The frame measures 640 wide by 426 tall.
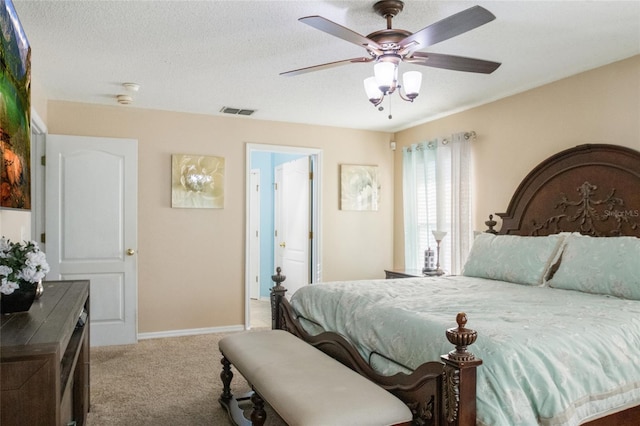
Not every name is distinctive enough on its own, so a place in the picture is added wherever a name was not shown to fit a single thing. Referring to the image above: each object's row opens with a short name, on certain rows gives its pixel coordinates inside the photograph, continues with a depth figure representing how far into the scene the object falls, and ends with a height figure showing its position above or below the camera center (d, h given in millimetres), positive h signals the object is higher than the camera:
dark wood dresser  1324 -443
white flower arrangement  1764 -210
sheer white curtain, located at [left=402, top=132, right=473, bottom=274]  4676 +155
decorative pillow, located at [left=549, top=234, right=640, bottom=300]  2717 -338
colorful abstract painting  1993 +490
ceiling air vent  4809 +1082
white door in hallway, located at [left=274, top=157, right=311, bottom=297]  5836 -113
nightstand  4709 -631
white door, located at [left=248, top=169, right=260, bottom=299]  7113 -319
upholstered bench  1820 -777
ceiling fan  2071 +848
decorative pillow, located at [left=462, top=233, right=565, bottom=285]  3297 -341
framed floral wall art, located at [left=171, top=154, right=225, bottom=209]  4875 +343
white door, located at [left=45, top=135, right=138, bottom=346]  4332 -92
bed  1754 -512
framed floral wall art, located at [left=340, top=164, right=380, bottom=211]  5699 +317
